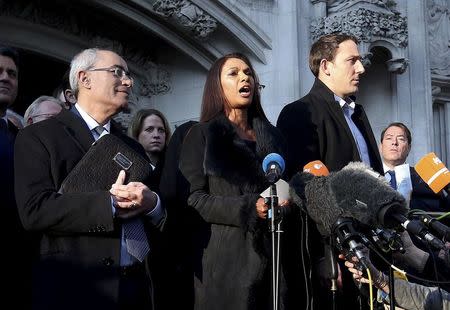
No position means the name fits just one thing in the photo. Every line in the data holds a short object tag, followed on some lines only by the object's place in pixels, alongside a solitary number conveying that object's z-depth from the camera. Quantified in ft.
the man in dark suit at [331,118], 15.88
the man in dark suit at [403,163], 21.84
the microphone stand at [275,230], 12.26
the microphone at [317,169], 14.07
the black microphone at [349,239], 11.56
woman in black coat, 13.76
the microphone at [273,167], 12.55
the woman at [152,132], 20.35
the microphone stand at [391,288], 11.89
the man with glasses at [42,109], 18.28
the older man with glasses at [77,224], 12.03
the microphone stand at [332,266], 14.07
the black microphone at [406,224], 11.68
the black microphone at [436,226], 11.95
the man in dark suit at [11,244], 13.62
